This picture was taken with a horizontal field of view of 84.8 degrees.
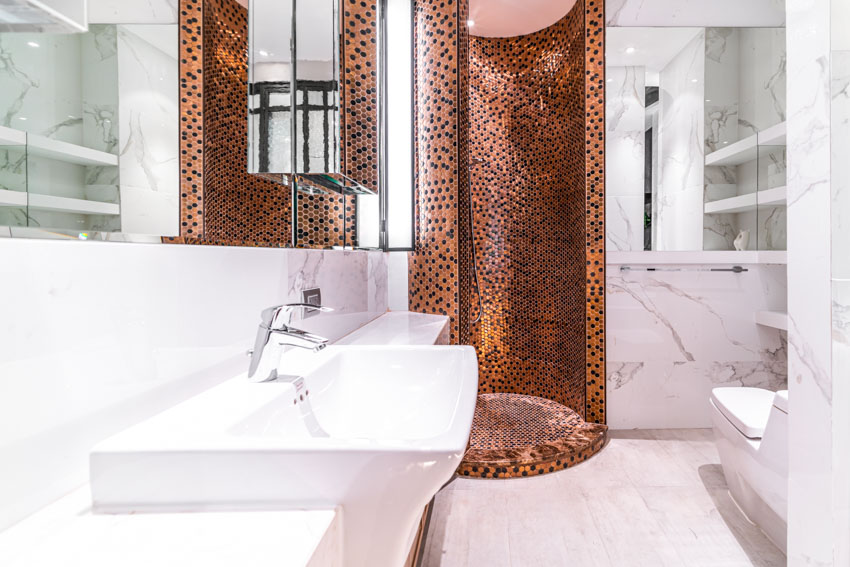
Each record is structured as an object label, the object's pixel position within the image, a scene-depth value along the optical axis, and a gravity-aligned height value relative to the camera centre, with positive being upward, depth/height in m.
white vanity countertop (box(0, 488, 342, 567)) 0.45 -0.28
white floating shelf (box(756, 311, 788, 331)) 2.68 -0.29
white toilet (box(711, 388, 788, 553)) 1.62 -0.69
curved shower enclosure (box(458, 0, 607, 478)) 2.96 +0.32
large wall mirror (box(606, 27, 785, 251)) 2.84 +0.84
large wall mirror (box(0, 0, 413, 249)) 0.54 +0.25
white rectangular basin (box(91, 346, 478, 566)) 0.55 -0.24
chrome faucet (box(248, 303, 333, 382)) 0.91 -0.13
